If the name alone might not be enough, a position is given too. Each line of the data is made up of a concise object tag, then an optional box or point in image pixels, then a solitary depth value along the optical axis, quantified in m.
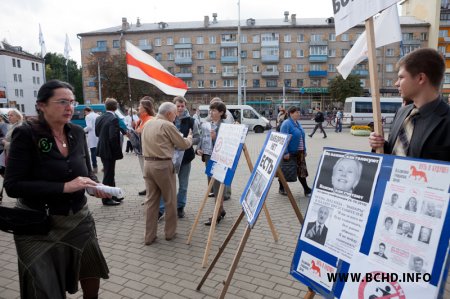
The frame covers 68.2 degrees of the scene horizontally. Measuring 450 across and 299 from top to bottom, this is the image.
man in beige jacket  4.51
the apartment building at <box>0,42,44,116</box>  58.78
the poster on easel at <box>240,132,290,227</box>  2.62
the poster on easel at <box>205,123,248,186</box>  3.99
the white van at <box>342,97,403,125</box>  31.23
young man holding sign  2.16
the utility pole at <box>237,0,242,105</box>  32.75
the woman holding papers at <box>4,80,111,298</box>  2.24
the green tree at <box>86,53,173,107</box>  43.28
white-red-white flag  6.37
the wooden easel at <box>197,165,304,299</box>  2.69
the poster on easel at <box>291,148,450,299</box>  1.53
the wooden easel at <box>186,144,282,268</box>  3.94
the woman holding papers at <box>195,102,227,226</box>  5.84
